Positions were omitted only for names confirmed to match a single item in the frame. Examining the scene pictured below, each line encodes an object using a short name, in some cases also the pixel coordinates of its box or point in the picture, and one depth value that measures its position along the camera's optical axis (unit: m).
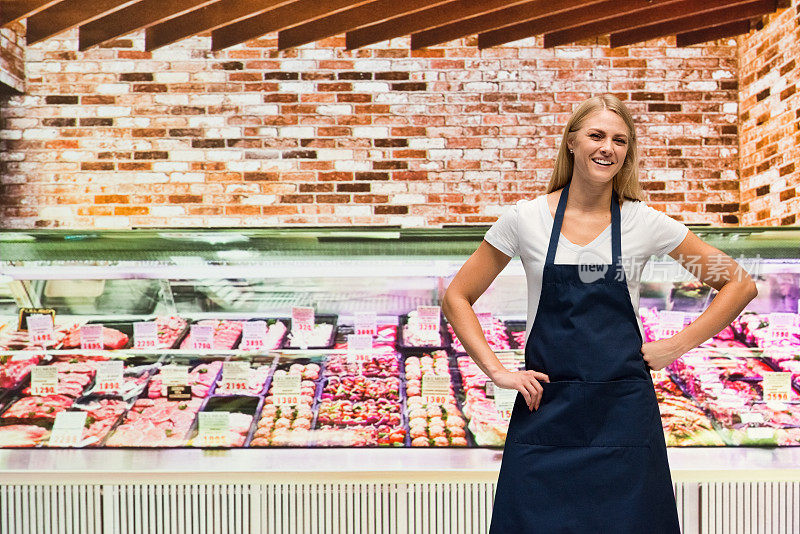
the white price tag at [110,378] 3.05
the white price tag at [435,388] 3.07
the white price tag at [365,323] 3.15
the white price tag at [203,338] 3.09
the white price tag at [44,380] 3.01
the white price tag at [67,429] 2.89
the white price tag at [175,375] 3.04
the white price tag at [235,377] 3.08
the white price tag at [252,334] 3.09
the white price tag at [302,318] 3.13
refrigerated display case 2.76
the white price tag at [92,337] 3.06
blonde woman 1.75
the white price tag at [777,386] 3.01
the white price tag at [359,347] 3.14
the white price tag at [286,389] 3.06
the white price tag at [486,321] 3.21
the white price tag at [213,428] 2.89
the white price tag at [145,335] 3.06
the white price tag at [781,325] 3.14
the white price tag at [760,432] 2.92
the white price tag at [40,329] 3.05
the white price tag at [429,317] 3.22
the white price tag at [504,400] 2.95
